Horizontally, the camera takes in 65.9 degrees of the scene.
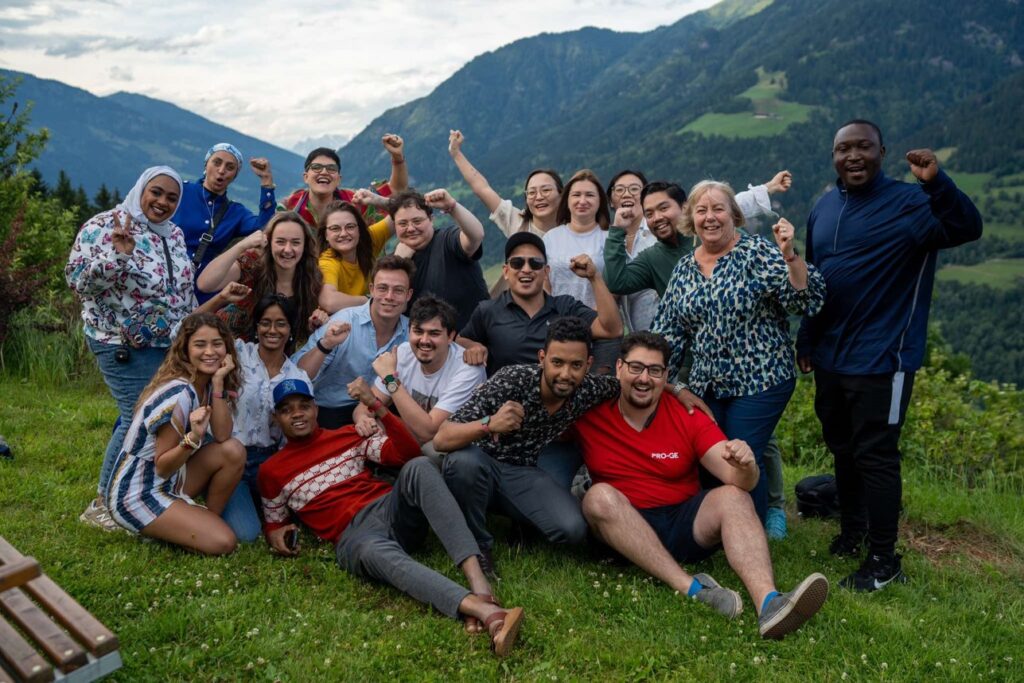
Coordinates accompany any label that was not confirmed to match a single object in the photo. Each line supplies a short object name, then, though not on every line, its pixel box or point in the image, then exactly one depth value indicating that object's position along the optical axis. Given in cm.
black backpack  684
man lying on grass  473
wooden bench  318
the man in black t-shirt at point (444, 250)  667
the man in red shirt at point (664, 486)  477
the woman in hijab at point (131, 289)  561
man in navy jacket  512
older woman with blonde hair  516
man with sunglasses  588
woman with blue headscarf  661
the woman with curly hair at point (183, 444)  512
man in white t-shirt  542
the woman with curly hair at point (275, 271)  617
